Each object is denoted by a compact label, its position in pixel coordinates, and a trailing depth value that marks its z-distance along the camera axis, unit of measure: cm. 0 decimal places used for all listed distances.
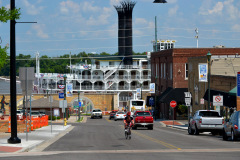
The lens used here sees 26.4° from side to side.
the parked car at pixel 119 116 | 7556
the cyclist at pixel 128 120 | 2962
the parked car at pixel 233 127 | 2532
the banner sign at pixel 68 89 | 8259
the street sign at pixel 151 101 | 7894
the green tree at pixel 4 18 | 2052
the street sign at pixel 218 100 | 3734
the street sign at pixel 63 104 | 4178
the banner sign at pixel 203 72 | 4616
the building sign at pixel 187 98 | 4766
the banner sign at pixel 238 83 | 3017
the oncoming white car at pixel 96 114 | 8688
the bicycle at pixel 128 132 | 2866
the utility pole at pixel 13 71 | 2242
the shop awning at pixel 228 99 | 4299
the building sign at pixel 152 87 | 8031
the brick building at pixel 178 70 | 7076
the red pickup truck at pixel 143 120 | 4425
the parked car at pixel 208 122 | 3275
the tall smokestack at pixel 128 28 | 12706
